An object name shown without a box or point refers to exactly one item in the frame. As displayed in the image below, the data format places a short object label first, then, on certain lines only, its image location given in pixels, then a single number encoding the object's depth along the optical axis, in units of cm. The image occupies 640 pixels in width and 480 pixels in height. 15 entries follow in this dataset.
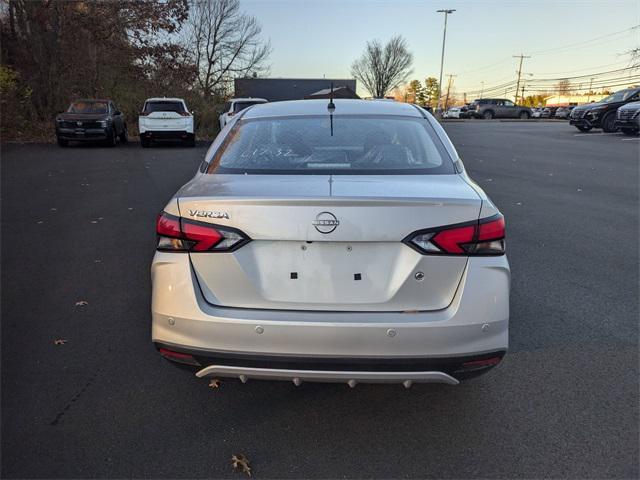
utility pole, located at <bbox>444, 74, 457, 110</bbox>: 11100
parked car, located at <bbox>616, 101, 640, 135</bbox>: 2184
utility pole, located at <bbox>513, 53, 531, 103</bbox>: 10806
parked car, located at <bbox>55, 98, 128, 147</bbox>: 1841
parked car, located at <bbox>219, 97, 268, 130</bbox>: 2048
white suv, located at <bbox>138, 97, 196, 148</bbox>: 1922
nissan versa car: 229
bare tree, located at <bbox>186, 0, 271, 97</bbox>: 4431
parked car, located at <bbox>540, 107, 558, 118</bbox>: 6188
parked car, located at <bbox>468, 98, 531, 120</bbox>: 5100
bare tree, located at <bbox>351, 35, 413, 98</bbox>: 7931
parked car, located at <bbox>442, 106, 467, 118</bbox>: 5488
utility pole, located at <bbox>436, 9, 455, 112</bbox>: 6322
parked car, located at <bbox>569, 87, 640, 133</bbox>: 2447
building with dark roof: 5388
